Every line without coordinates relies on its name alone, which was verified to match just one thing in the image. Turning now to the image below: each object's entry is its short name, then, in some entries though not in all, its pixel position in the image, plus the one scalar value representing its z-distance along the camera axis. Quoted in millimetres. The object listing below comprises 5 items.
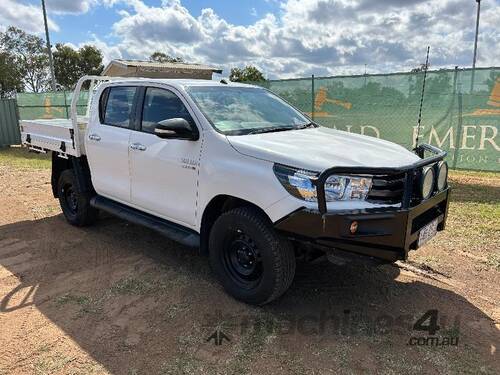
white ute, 3102
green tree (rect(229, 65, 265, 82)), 49719
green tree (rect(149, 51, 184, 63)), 50656
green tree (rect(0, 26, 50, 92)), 41934
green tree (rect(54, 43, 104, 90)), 44688
